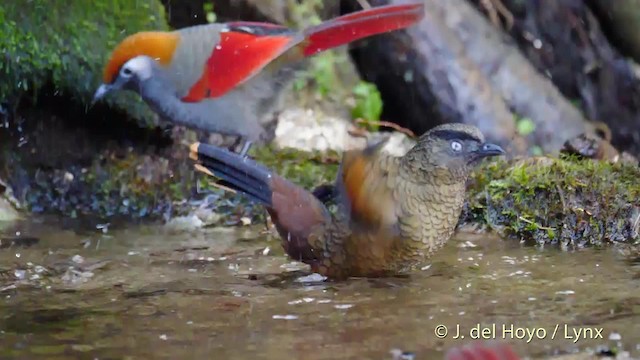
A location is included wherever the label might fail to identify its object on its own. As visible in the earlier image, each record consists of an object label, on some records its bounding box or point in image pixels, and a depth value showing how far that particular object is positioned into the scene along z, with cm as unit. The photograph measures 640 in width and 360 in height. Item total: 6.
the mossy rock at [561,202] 997
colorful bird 1105
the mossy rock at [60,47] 1172
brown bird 809
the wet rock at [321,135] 1301
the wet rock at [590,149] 1205
